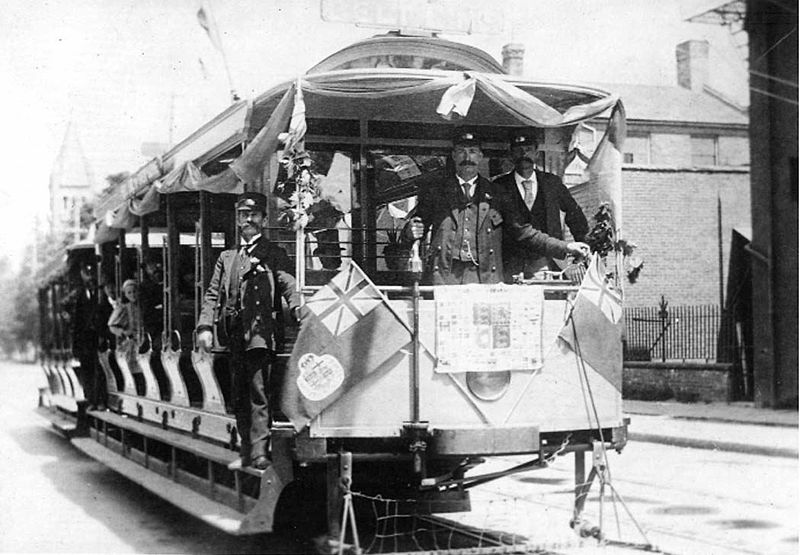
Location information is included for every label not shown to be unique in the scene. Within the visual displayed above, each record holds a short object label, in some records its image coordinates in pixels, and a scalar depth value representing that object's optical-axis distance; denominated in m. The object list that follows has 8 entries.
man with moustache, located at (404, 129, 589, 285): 6.82
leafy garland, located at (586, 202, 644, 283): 6.82
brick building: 25.27
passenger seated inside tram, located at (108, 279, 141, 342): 11.41
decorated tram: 6.02
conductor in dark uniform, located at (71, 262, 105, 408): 13.55
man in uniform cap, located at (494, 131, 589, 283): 7.17
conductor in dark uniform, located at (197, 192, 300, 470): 6.42
